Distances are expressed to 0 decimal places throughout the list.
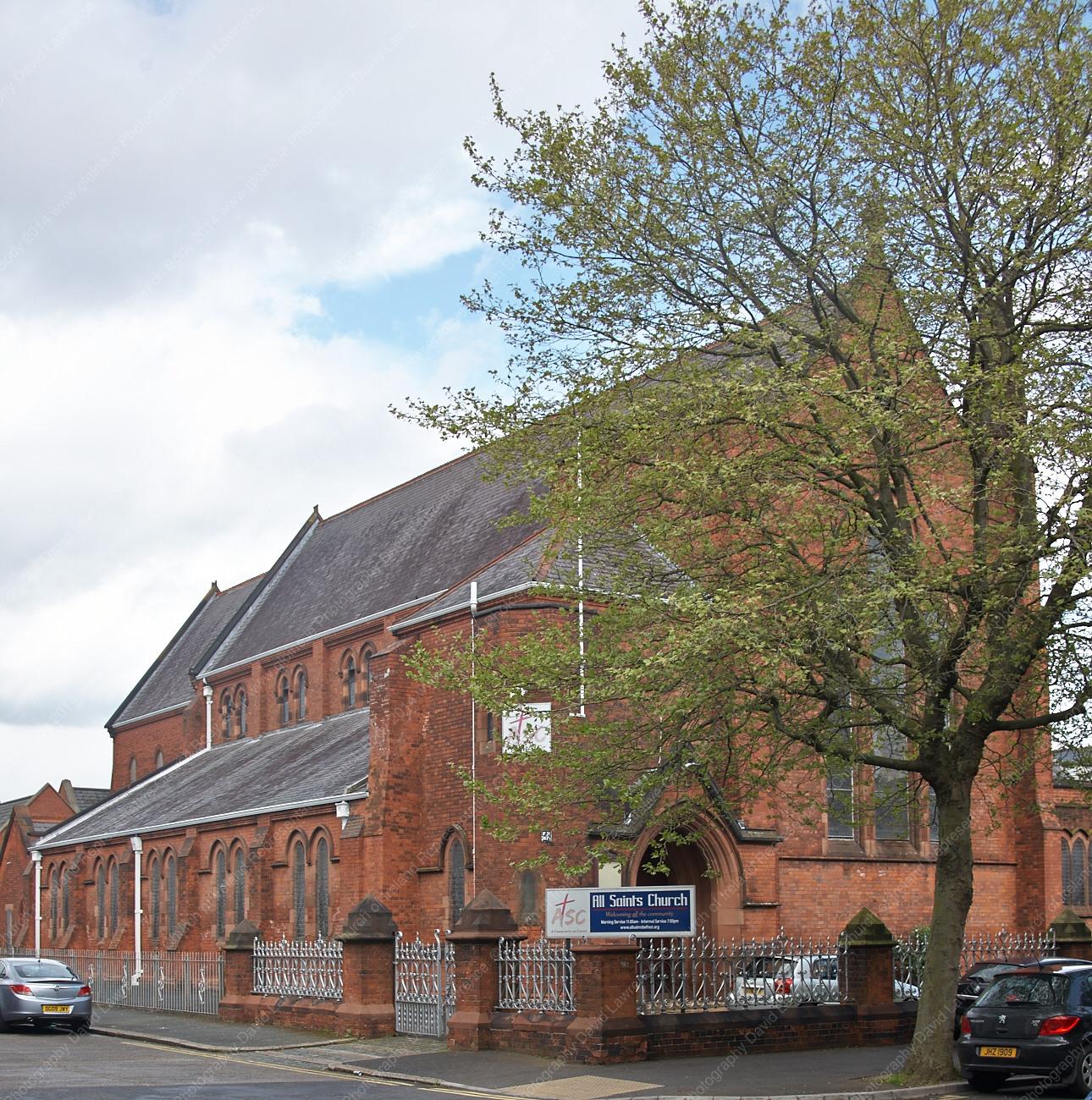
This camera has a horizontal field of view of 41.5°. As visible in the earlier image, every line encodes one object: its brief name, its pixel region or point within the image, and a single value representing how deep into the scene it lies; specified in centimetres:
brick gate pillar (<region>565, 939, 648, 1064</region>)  1898
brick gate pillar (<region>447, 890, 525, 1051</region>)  2105
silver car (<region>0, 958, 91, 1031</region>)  2572
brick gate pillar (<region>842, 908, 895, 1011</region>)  2219
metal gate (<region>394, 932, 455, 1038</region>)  2284
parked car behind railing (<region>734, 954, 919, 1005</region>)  2081
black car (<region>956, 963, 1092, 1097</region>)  1666
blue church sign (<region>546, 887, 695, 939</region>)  1998
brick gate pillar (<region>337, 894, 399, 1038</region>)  2370
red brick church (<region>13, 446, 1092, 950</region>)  2816
